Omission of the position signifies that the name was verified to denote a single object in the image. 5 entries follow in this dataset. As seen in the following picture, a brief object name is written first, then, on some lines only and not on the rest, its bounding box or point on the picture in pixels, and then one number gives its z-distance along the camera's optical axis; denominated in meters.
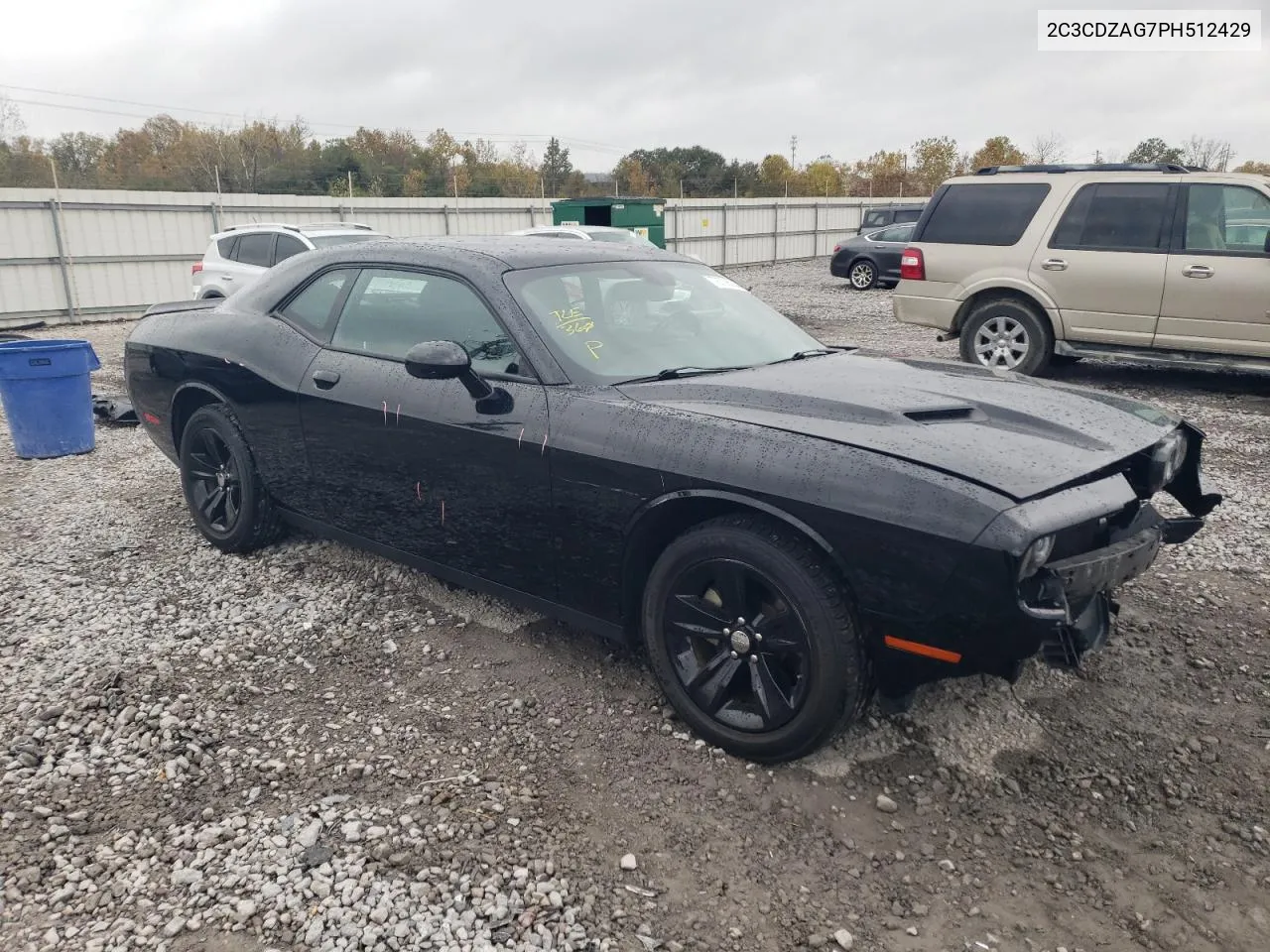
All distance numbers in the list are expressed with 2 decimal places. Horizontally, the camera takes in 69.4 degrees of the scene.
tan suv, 7.75
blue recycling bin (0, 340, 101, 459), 6.53
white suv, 11.39
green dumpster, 20.16
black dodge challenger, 2.52
